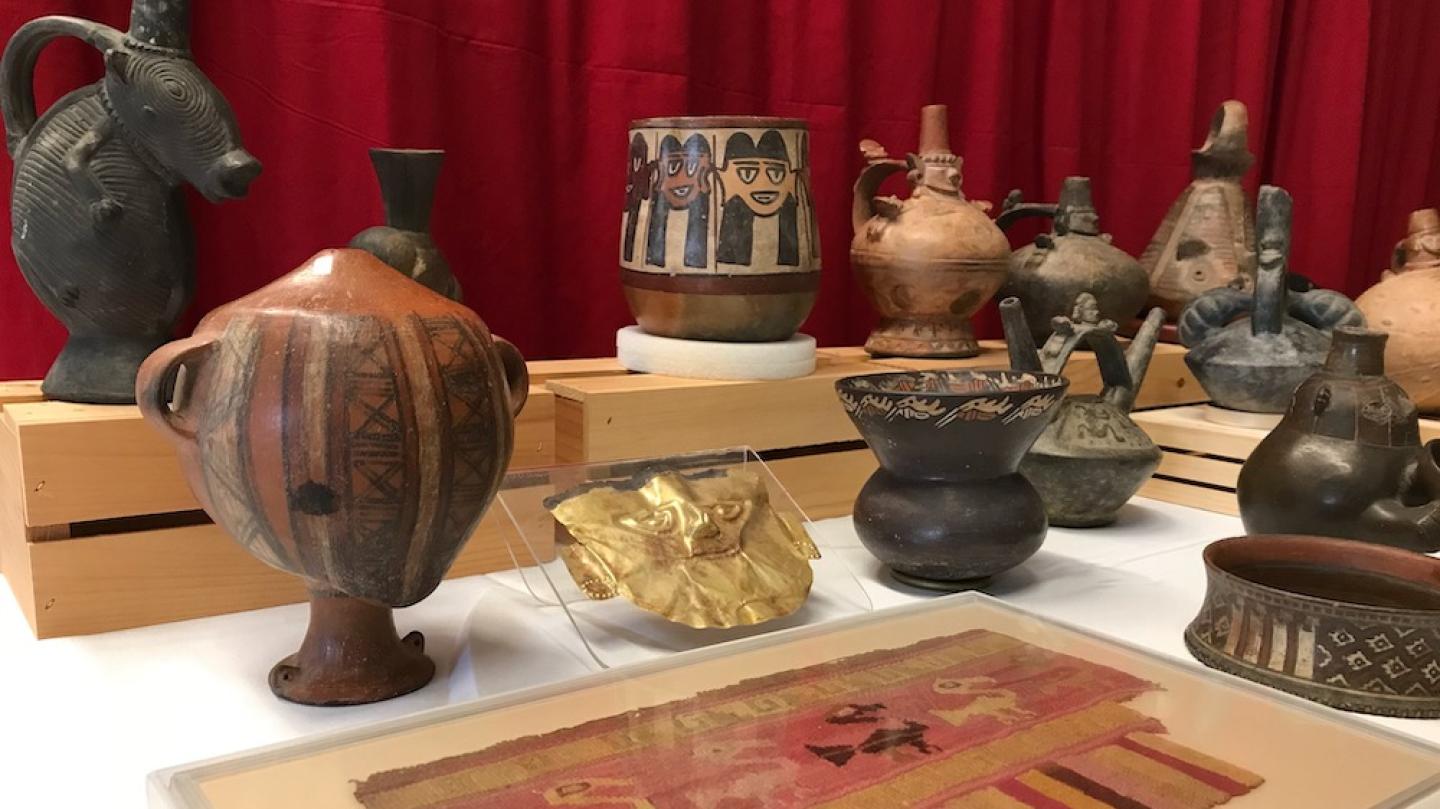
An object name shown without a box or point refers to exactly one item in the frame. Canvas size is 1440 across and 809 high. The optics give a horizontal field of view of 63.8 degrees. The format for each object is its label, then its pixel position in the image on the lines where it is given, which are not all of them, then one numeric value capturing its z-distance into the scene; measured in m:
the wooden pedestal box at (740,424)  1.19
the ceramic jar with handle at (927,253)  1.50
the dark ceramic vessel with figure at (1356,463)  1.10
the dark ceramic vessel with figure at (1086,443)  1.28
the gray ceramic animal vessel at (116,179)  0.94
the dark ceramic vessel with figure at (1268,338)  1.51
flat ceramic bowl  0.84
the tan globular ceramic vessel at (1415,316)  1.56
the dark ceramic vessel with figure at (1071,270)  1.70
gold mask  0.96
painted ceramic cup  1.26
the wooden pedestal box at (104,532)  0.94
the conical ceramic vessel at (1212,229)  1.83
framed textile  0.66
